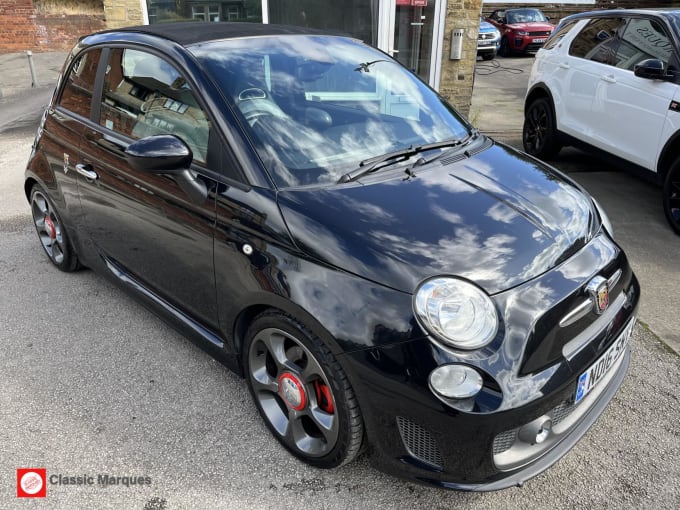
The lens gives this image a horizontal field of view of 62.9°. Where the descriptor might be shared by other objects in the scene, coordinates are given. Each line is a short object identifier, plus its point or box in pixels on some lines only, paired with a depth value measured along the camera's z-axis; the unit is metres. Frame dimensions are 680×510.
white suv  4.88
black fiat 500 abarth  1.91
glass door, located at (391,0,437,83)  8.51
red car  18.66
